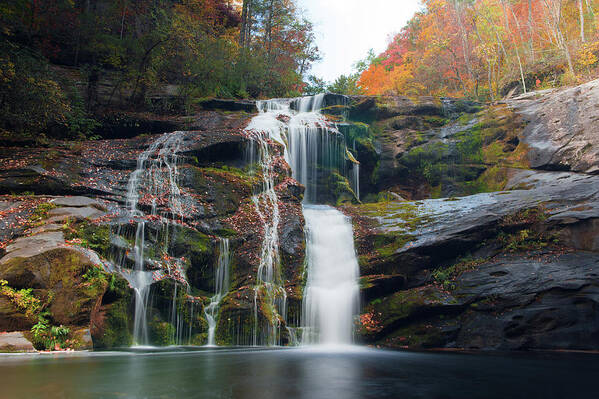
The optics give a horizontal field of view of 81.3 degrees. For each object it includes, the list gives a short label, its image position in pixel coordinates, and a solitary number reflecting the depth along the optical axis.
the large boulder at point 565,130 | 12.79
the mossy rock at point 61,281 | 6.27
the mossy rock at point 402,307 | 8.22
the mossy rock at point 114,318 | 6.79
